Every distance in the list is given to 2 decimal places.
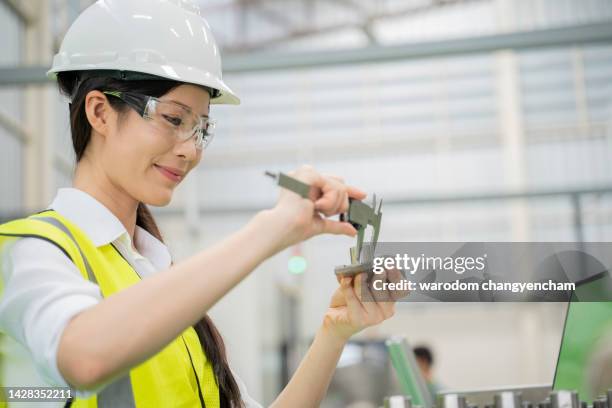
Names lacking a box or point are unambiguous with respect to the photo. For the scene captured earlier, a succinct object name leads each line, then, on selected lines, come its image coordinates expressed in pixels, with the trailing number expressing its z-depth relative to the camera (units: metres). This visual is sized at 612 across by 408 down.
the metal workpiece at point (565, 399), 1.05
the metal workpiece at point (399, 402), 1.15
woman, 0.86
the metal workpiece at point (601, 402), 1.08
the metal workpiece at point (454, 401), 1.11
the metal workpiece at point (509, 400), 1.12
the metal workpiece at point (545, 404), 1.08
